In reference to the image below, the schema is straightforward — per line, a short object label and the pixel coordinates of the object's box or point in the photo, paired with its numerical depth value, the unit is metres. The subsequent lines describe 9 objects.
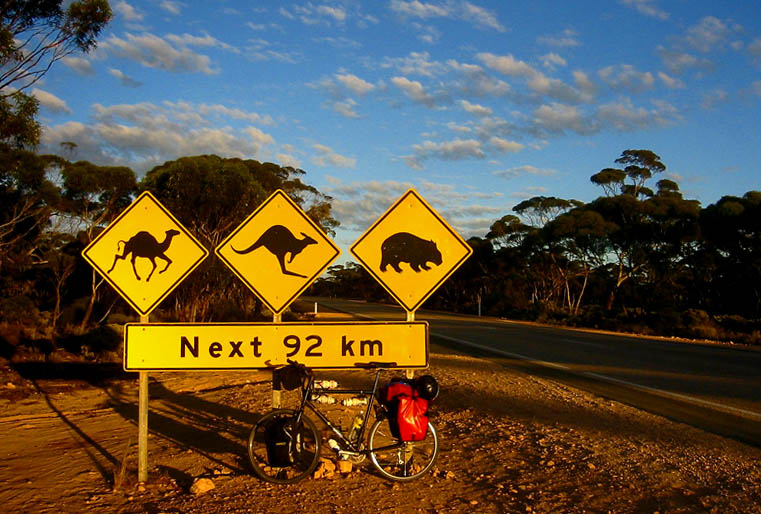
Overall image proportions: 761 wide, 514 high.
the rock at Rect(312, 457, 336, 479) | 5.61
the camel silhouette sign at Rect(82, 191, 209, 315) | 5.83
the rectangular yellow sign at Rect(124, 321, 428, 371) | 5.77
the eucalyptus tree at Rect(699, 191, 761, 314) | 36.50
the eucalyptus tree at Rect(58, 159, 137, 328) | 27.66
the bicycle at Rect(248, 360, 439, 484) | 5.39
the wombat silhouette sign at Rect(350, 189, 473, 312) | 5.90
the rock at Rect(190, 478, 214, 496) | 5.18
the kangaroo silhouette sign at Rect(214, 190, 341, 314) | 6.06
